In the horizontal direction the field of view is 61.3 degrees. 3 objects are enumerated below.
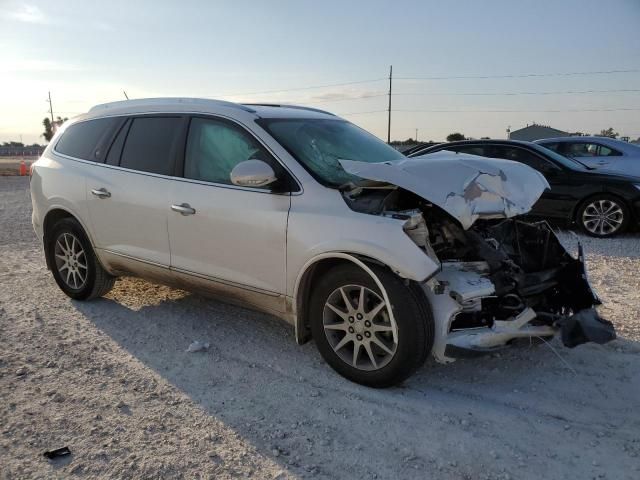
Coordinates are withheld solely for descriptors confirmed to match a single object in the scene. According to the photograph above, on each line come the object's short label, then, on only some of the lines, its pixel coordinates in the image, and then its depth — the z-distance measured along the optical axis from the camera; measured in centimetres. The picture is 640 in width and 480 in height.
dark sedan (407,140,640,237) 848
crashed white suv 331
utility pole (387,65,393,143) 4722
